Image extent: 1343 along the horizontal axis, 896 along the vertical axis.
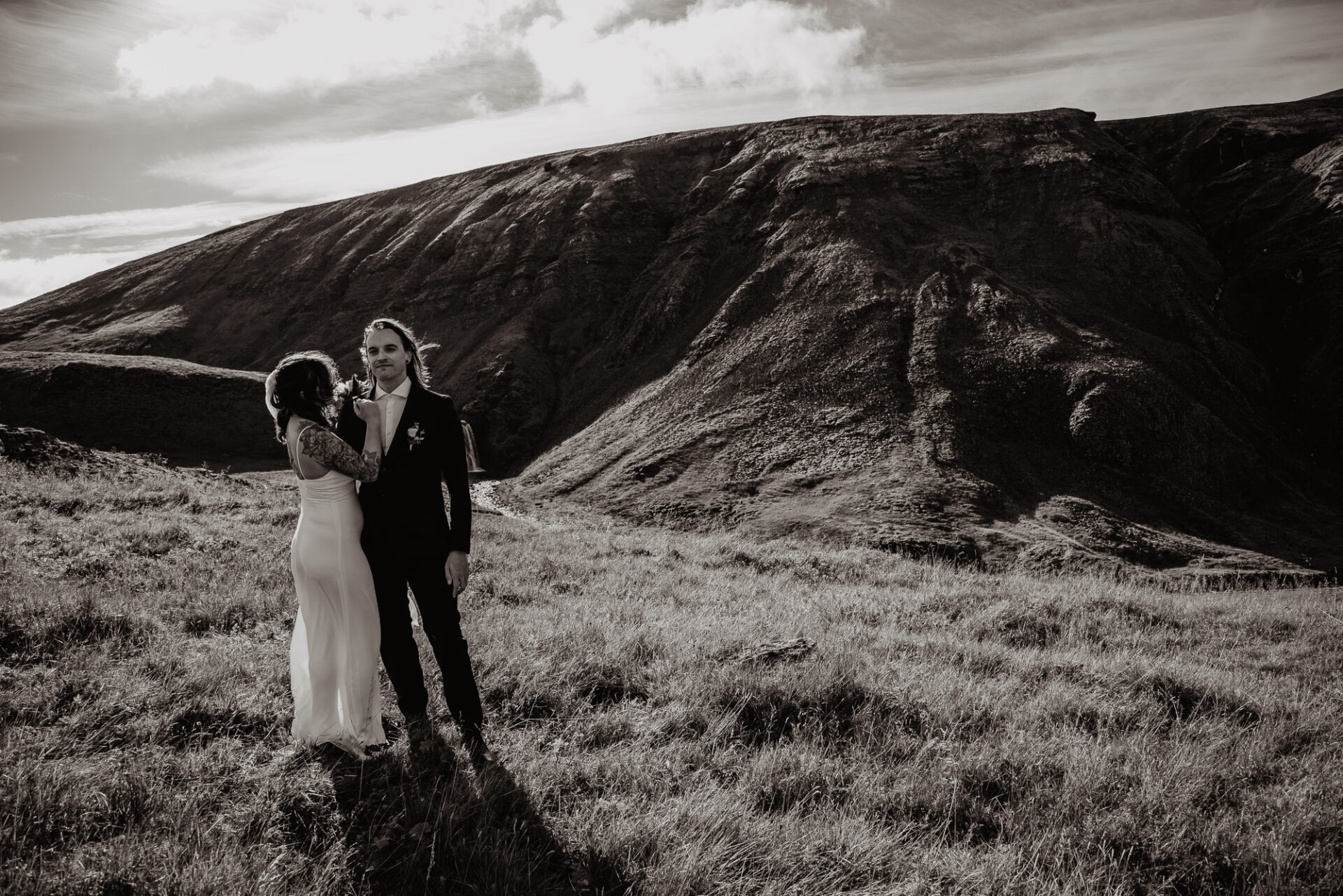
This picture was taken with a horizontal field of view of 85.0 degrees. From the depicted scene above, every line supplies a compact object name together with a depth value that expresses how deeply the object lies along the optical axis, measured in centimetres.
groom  392
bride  387
